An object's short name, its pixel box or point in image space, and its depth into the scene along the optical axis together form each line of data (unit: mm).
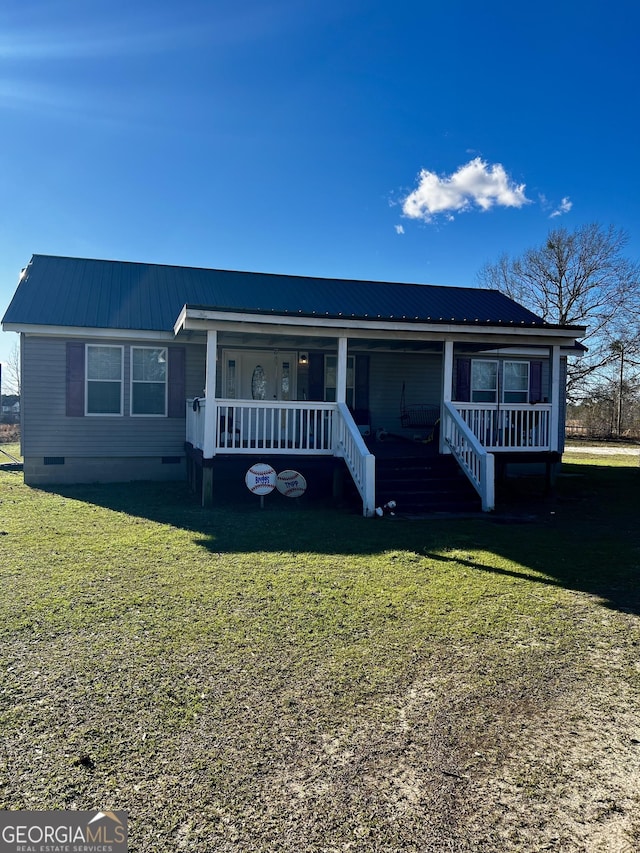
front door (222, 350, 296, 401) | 12633
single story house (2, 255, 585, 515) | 9289
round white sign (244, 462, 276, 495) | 8852
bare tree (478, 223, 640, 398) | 31469
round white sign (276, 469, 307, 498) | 9352
